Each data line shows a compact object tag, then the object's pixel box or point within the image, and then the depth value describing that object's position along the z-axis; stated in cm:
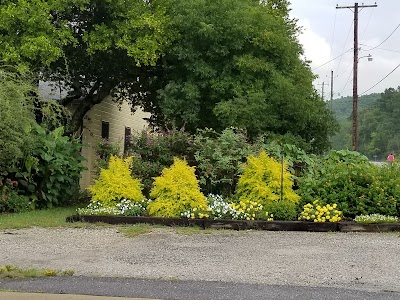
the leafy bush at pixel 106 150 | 1410
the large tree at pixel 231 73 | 1495
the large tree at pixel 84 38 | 1451
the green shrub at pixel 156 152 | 1315
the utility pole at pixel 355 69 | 3141
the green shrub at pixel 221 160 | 1262
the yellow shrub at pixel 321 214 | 1058
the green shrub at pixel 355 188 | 1100
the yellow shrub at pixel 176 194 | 1112
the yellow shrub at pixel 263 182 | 1139
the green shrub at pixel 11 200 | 1352
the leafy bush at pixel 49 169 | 1427
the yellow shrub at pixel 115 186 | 1194
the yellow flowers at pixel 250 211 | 1087
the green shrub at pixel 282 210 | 1086
